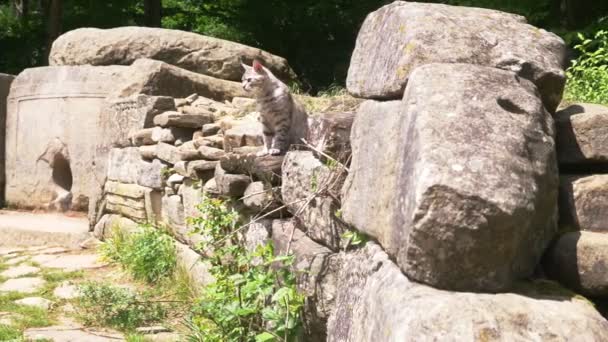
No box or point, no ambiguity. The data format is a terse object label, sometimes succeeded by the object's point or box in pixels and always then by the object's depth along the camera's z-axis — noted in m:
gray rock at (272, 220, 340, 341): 3.35
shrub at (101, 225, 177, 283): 6.25
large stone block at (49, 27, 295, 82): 8.85
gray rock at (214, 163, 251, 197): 4.80
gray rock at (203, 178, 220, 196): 5.27
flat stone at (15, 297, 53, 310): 5.55
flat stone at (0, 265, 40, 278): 6.64
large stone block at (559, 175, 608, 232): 2.46
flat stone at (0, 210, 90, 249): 8.14
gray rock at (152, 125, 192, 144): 6.85
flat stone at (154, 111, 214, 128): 6.75
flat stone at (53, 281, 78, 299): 5.85
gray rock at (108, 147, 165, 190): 7.02
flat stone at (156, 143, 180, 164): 6.45
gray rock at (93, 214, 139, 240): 7.48
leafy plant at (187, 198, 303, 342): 3.51
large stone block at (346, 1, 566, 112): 2.57
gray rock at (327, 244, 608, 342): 1.99
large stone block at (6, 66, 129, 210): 9.30
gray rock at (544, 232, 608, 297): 2.28
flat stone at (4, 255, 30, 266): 7.18
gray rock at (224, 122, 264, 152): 5.47
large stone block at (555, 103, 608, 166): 2.57
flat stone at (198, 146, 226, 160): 5.61
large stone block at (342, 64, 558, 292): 2.10
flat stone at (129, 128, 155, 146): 7.35
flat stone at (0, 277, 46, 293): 6.06
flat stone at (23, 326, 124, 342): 4.72
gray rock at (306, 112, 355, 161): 3.76
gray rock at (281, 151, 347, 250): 3.53
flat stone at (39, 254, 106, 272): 7.06
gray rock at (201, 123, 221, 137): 6.43
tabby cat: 4.76
